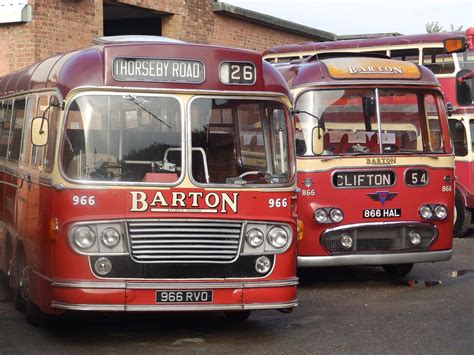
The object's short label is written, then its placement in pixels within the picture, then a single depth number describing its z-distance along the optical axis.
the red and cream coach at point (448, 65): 19.14
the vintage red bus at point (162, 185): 8.58
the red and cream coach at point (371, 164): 12.45
